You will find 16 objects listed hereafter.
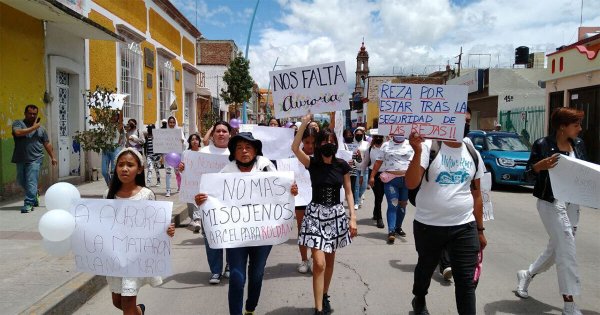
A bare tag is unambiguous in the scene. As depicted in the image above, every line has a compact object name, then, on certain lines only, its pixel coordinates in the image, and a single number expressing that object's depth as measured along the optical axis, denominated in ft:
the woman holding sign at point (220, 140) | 18.90
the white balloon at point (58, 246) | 10.70
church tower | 266.90
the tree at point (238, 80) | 117.91
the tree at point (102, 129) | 33.50
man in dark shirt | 27.78
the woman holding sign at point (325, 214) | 13.88
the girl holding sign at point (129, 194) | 11.70
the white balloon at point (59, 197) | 10.96
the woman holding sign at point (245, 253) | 12.48
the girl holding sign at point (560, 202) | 13.93
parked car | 45.70
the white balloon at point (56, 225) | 10.32
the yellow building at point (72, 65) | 32.55
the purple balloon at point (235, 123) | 27.36
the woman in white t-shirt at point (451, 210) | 12.17
